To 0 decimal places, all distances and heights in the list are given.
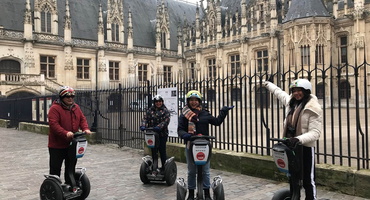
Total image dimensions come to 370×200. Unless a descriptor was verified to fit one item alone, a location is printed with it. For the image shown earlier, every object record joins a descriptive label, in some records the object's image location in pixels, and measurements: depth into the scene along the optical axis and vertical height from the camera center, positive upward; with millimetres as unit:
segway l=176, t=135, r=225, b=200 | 3928 -787
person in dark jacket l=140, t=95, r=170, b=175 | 5609 -424
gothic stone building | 25578 +6286
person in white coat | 3436 -276
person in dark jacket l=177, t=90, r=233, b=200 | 4148 -319
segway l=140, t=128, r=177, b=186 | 5629 -1297
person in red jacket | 4395 -350
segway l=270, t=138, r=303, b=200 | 3365 -709
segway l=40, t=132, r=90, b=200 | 4350 -1199
